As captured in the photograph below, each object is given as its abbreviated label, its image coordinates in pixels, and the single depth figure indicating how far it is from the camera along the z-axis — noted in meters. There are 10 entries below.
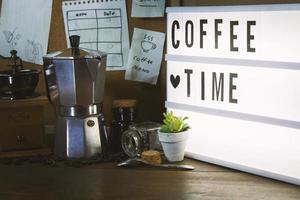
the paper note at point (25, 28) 1.29
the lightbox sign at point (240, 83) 0.96
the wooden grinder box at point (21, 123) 1.13
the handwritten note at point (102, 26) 1.24
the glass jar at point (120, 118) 1.16
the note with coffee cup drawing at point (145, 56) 1.21
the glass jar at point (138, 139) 1.12
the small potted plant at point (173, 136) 1.07
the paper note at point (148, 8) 1.19
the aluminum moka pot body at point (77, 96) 1.08
